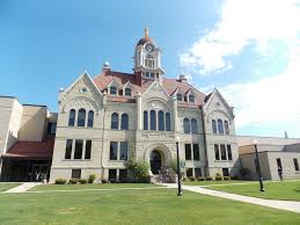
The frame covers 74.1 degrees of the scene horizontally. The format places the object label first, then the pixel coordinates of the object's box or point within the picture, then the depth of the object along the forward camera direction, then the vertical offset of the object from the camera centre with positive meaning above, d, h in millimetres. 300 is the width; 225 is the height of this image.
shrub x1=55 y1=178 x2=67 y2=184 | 25500 -1396
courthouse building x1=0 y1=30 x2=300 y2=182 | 28047 +5879
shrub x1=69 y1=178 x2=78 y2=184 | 26000 -1425
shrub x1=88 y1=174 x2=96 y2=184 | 26656 -1084
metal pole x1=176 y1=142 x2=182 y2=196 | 13914 -1081
